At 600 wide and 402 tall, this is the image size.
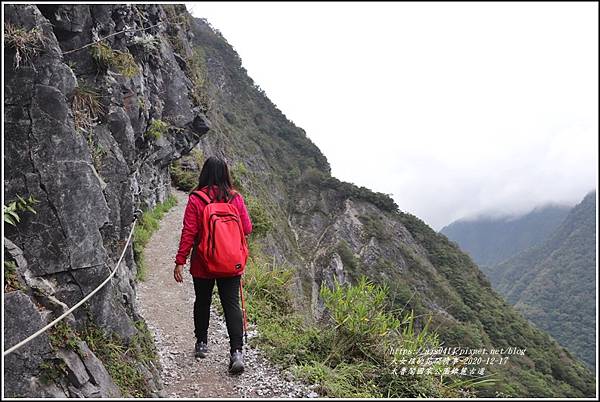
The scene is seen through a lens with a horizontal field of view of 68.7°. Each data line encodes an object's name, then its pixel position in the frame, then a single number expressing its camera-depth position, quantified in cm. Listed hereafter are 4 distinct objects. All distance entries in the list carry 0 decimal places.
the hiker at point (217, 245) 459
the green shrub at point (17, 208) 384
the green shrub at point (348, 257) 5179
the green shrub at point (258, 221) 1402
